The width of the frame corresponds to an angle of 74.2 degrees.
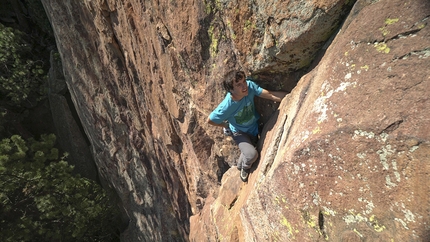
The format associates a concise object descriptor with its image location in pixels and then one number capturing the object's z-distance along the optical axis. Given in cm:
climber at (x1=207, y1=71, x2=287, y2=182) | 383
